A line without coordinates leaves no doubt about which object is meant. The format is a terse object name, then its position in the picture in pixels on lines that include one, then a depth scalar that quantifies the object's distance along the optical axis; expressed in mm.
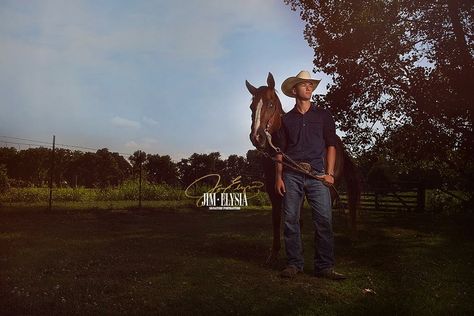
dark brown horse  6375
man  6312
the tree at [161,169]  18969
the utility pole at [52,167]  15747
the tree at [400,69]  11789
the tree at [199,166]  14852
